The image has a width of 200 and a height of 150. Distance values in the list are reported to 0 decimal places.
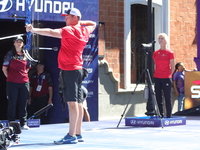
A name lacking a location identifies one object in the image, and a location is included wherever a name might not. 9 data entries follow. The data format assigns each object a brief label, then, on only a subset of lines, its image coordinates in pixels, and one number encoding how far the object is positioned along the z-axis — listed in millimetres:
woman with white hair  13734
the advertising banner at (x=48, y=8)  13908
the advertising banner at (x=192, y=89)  17422
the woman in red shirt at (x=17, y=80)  12766
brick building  17094
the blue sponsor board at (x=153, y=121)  13359
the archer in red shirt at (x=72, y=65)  9781
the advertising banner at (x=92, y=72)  15727
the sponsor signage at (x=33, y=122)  13427
